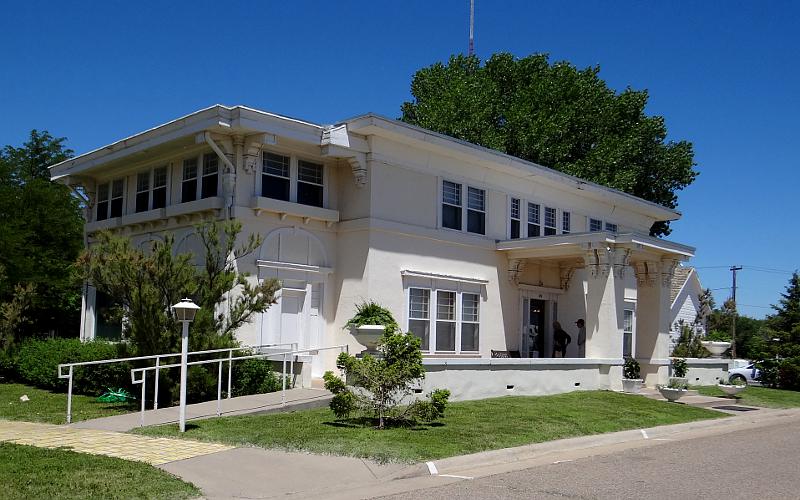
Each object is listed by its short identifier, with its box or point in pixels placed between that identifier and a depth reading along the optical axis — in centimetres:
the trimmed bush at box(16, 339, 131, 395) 1811
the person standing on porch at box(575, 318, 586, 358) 2569
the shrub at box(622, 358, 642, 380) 2305
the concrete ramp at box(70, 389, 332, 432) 1360
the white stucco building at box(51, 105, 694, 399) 1898
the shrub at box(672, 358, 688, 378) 2416
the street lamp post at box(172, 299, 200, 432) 1291
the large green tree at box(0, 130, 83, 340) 2520
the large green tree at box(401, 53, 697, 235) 3634
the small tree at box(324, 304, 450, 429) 1352
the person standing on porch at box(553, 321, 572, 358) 2511
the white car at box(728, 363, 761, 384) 3225
